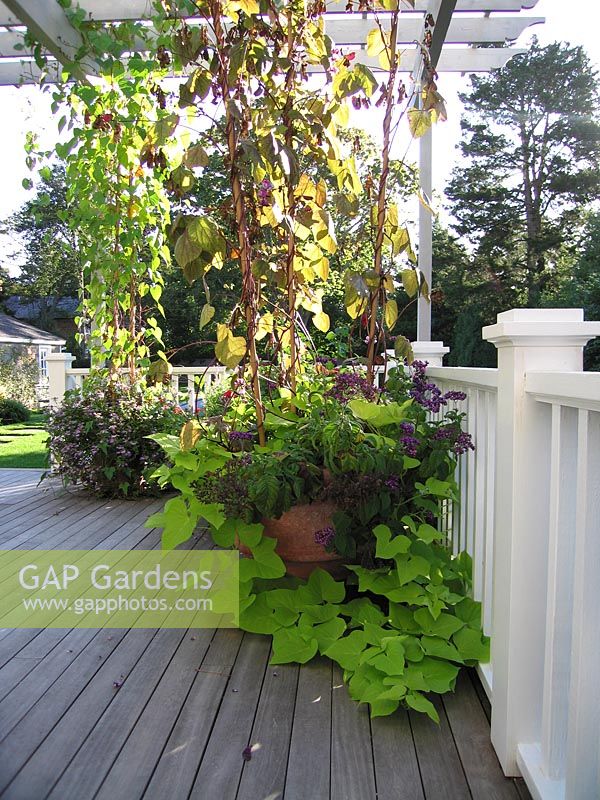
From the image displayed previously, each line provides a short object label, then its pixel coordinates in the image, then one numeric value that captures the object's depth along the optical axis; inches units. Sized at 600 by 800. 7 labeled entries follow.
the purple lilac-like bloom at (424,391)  87.6
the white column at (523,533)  53.5
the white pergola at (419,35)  142.9
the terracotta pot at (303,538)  85.7
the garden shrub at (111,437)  159.3
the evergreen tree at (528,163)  703.7
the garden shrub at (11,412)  445.4
